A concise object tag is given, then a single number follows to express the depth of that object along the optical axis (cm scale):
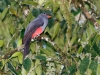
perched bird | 726
